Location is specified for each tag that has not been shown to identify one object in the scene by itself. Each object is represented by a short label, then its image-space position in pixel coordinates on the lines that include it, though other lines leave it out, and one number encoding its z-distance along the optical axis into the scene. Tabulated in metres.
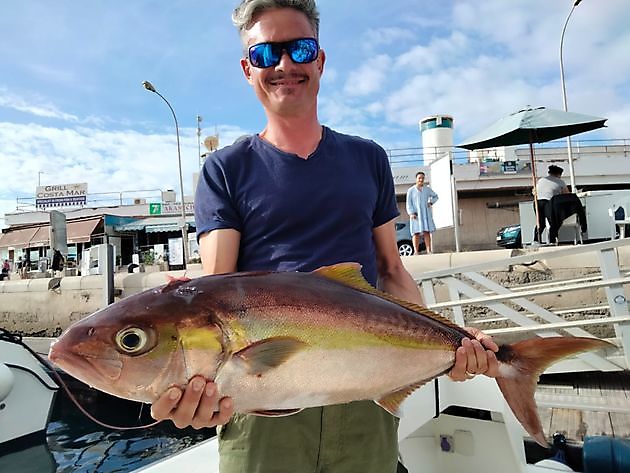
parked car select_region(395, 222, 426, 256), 16.53
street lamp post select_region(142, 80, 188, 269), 21.19
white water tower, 31.53
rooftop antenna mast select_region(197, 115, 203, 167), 33.62
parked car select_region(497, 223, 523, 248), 14.88
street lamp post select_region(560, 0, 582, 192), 17.97
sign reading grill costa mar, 46.22
